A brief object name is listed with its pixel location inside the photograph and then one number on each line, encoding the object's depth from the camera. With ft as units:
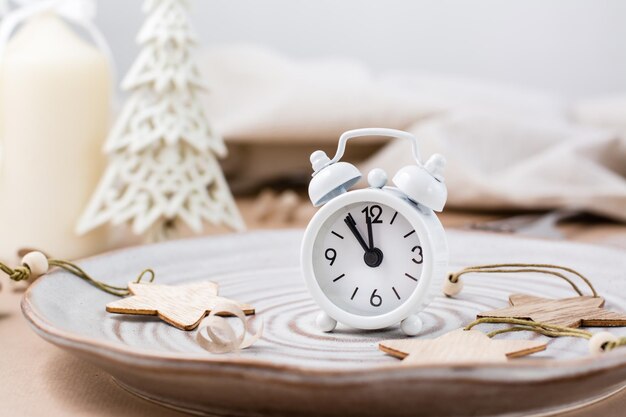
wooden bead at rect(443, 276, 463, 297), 2.36
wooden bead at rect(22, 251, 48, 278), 2.29
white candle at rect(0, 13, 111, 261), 3.41
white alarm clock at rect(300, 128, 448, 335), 1.97
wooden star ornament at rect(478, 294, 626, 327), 2.05
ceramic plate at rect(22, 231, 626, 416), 1.44
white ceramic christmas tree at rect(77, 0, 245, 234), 3.47
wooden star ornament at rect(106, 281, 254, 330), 2.10
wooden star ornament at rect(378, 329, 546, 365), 1.69
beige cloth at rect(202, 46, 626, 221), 4.13
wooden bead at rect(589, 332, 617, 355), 1.73
